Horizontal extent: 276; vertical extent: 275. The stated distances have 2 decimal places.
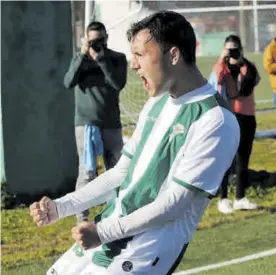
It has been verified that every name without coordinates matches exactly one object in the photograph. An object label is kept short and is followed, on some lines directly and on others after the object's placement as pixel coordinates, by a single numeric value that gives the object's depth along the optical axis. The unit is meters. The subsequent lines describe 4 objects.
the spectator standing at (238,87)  14.24
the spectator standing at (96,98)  13.00
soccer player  4.92
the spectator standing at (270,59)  17.26
